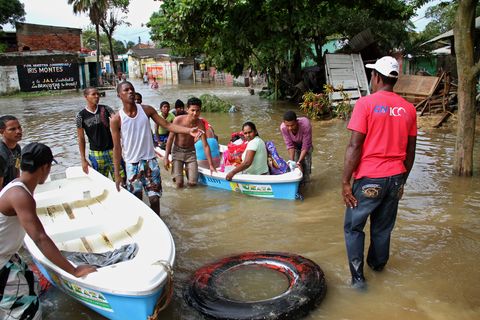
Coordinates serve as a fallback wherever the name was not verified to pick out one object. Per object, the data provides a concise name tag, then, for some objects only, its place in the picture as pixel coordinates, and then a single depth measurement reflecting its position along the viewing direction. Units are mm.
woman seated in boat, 6156
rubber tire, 3357
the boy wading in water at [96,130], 5414
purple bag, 6562
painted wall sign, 28359
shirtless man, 6665
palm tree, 32281
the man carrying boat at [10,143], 4241
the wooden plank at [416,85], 13625
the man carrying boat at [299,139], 6281
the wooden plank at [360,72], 16203
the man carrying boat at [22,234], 2652
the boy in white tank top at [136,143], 4887
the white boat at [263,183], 6125
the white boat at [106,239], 3043
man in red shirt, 3334
